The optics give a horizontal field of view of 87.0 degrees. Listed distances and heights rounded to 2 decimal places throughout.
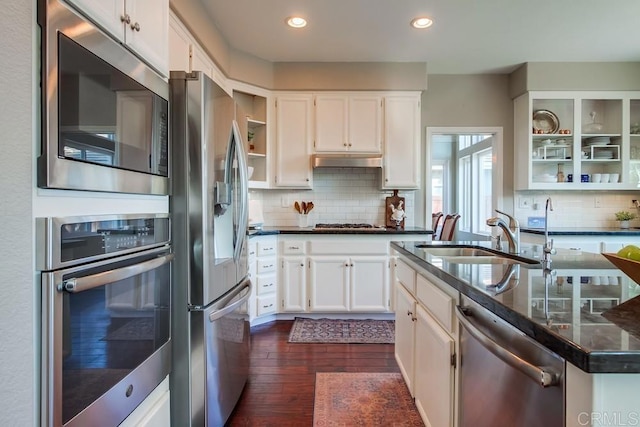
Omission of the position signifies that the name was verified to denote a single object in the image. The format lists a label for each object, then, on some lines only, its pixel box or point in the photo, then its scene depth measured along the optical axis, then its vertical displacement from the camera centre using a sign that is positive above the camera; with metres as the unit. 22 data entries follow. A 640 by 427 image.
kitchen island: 0.58 -0.23
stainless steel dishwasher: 0.71 -0.42
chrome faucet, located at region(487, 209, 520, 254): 1.66 -0.11
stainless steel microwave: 0.74 +0.27
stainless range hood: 3.44 +0.50
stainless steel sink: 1.96 -0.24
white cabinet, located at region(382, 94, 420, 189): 3.54 +0.84
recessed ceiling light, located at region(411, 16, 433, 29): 2.72 +1.55
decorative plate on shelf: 3.78 +1.02
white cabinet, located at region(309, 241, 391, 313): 3.23 -0.61
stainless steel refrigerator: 1.43 -0.14
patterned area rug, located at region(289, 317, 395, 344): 2.82 -1.08
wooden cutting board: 3.79 +0.08
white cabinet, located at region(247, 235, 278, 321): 3.09 -0.59
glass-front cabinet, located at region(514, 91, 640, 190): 3.58 +0.78
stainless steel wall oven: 0.75 -0.29
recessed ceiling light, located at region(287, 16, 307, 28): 2.71 +1.55
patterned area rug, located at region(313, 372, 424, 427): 1.77 -1.10
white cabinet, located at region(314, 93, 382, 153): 3.54 +0.87
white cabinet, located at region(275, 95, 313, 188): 3.54 +0.81
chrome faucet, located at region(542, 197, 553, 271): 1.33 -0.19
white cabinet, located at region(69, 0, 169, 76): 0.94 +0.60
